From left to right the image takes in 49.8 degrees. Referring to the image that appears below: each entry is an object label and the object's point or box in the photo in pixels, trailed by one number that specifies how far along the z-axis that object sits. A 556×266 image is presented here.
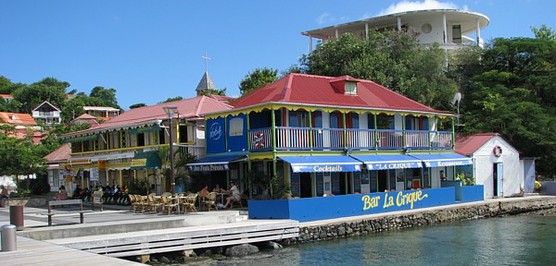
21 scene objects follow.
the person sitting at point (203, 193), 26.54
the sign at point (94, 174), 37.12
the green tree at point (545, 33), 49.97
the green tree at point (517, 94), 37.44
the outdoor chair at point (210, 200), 25.78
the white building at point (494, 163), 34.00
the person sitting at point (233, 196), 26.72
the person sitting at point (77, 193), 36.22
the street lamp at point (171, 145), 24.40
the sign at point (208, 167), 27.02
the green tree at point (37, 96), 120.06
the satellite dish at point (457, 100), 37.63
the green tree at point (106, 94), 162.45
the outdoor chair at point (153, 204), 25.41
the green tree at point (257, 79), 49.42
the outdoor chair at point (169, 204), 24.62
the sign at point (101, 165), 35.74
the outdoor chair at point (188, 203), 24.56
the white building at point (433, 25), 53.25
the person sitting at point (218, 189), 27.31
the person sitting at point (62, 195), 33.53
